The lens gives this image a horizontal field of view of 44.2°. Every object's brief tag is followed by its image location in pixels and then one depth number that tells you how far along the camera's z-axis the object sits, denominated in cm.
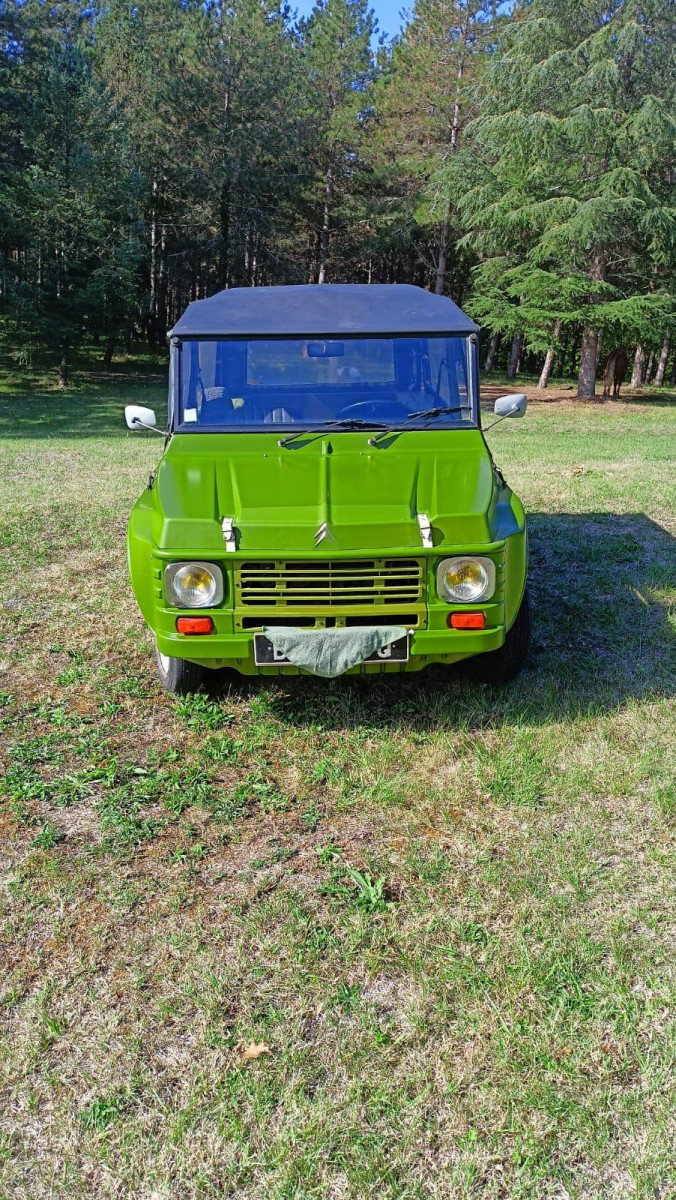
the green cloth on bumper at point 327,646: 348
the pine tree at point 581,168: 2017
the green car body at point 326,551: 351
